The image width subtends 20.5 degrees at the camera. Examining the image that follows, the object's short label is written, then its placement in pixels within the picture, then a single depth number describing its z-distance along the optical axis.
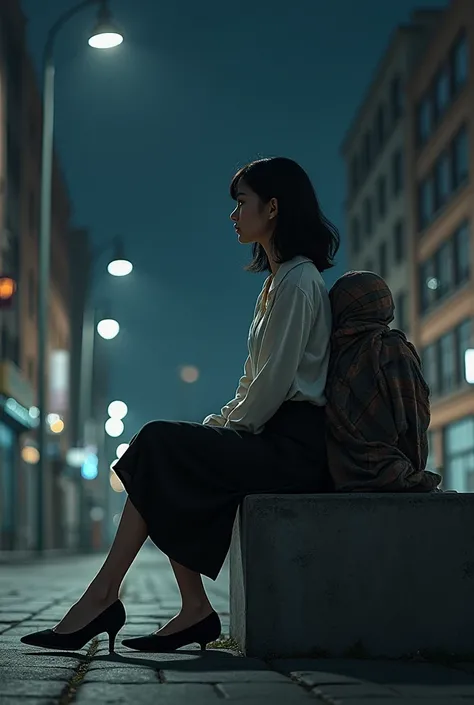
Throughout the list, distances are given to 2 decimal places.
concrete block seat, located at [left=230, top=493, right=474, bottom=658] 4.83
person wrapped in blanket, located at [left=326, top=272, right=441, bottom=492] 5.04
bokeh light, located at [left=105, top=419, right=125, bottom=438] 65.46
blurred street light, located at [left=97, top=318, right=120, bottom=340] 32.72
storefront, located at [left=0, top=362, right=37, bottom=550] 35.44
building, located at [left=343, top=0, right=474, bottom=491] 40.16
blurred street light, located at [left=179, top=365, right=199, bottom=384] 47.95
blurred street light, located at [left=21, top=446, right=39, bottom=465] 43.16
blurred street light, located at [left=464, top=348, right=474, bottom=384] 37.44
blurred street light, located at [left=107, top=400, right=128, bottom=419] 59.72
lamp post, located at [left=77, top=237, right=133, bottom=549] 28.51
